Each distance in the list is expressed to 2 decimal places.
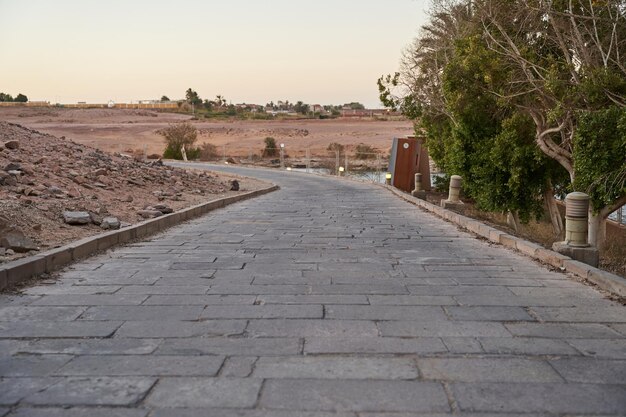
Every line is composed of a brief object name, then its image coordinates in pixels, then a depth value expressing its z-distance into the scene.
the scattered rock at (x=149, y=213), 11.86
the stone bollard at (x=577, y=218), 8.12
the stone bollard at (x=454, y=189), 15.35
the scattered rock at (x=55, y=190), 11.60
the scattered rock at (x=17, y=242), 7.12
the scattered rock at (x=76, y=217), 9.54
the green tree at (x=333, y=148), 72.54
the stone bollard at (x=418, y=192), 21.33
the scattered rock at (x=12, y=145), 15.29
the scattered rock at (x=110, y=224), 9.74
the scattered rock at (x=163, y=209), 12.62
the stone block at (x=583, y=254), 7.96
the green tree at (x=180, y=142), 51.09
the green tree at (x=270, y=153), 65.06
